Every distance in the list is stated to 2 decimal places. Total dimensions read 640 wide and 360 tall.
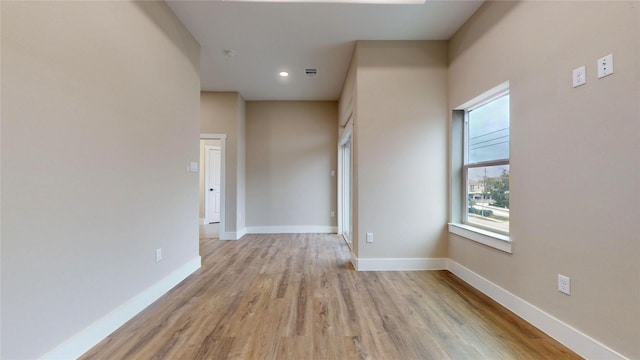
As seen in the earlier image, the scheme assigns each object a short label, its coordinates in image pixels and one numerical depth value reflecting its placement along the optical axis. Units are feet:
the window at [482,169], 7.89
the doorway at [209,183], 22.75
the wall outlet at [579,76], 5.24
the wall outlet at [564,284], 5.55
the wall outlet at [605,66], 4.78
